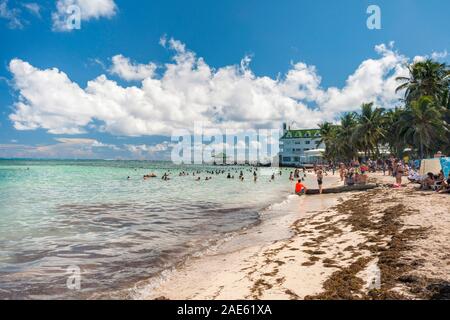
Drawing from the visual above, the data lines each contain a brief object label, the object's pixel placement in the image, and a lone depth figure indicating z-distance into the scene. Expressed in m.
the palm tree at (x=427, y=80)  45.41
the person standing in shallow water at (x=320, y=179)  26.00
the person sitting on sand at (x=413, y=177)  24.23
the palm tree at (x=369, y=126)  55.03
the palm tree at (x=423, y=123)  39.66
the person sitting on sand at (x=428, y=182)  19.04
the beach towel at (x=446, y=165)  18.63
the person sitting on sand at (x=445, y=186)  16.60
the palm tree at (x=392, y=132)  52.80
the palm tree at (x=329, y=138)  83.64
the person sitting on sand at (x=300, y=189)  26.85
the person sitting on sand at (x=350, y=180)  28.66
